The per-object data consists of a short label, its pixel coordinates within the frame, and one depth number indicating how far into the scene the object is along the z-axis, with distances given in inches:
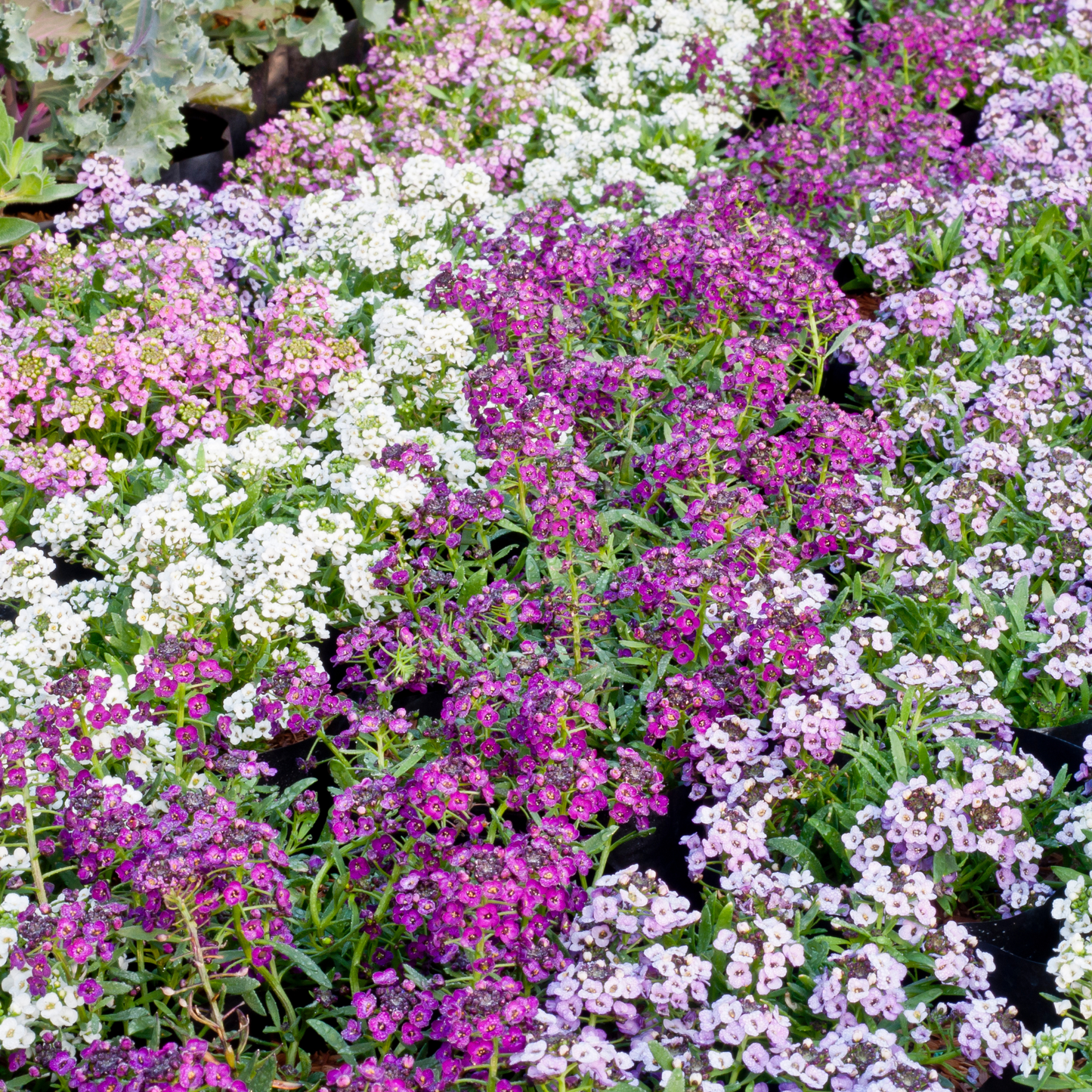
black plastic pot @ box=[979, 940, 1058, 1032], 95.5
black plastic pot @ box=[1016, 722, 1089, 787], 113.9
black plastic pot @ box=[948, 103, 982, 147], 257.1
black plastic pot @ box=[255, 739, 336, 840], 122.6
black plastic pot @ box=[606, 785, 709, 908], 115.2
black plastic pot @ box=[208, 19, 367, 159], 248.4
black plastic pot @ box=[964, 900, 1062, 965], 101.0
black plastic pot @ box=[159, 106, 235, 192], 225.3
